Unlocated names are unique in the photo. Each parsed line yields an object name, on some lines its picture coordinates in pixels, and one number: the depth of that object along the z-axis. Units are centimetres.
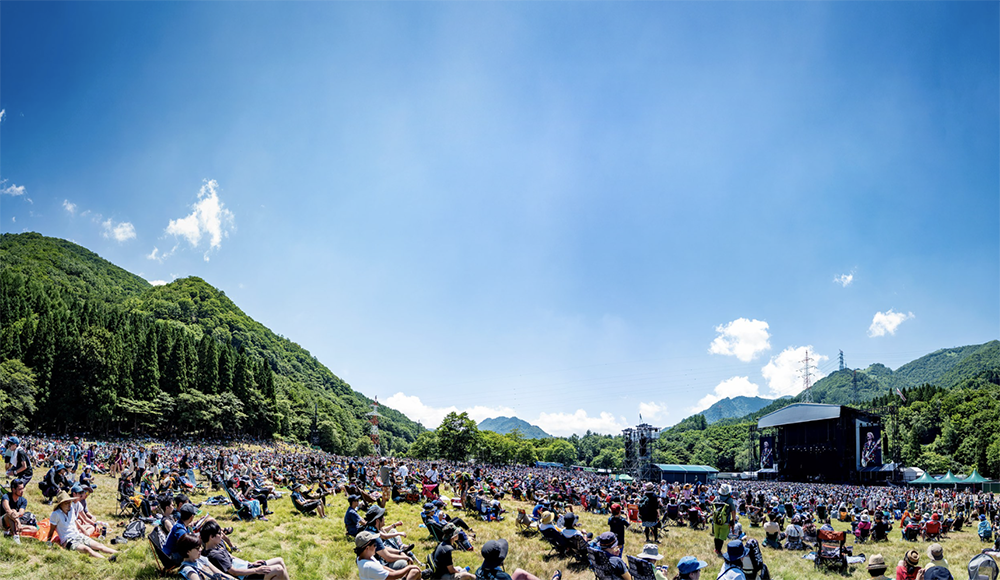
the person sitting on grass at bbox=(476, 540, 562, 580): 561
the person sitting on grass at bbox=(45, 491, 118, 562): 782
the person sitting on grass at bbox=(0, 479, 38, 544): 788
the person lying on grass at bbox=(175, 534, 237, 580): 565
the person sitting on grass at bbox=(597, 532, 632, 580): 641
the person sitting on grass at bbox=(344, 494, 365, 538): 1033
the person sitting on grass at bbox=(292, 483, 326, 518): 1356
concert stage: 5544
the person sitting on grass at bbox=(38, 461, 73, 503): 1203
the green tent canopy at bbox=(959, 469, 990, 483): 4331
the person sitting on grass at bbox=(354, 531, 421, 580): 608
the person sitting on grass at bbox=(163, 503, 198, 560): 661
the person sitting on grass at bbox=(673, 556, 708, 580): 523
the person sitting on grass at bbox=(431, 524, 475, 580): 584
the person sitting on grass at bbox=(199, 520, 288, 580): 603
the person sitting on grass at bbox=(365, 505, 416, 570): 660
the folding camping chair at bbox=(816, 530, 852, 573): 1080
